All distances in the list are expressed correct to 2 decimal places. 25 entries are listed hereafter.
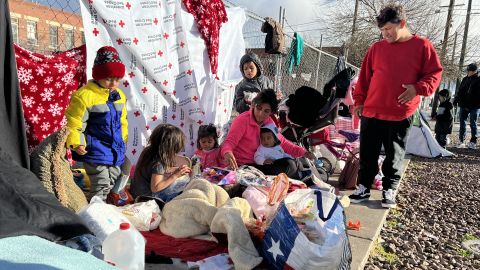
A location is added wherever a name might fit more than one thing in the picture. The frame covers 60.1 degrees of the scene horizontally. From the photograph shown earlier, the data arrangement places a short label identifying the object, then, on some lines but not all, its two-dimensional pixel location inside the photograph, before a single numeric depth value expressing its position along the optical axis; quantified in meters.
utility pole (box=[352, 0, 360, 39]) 24.91
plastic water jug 2.13
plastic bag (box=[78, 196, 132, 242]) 2.53
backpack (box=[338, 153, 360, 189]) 5.16
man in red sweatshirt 3.95
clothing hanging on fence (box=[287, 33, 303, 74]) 7.69
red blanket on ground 2.77
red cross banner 3.94
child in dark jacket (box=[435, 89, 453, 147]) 9.95
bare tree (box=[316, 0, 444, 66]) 23.84
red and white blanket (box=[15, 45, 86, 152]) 3.38
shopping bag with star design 2.38
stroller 5.34
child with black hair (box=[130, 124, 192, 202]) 3.57
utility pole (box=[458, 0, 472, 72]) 26.59
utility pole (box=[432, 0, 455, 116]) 25.45
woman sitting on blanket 4.43
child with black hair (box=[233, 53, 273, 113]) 5.39
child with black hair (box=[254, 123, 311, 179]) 4.50
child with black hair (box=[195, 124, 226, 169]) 4.59
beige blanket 2.64
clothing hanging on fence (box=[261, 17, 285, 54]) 6.27
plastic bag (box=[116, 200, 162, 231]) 3.10
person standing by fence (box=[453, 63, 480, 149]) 10.02
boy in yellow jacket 3.38
